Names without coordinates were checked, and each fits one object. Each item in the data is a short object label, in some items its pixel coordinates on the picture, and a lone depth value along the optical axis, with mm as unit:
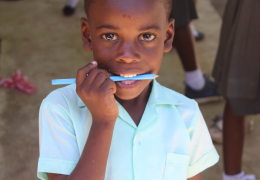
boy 722
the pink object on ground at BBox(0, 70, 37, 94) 1473
